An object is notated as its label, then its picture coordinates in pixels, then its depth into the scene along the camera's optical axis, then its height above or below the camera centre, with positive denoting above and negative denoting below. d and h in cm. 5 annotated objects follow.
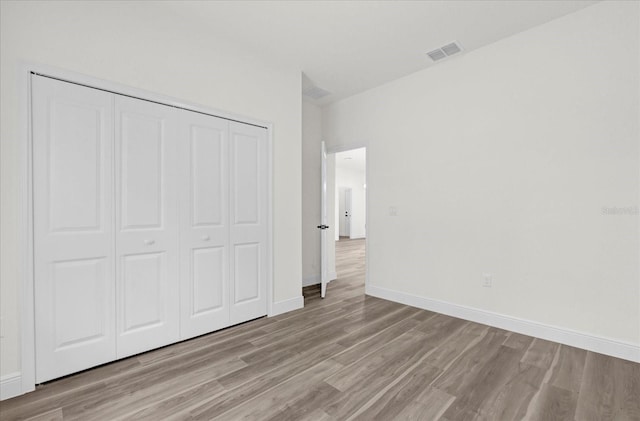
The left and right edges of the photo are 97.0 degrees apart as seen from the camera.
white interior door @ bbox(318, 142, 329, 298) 395 -25
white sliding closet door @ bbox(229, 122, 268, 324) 303 -13
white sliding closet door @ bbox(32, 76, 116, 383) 198 -14
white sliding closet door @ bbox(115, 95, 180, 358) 232 -15
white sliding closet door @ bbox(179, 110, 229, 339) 267 -15
